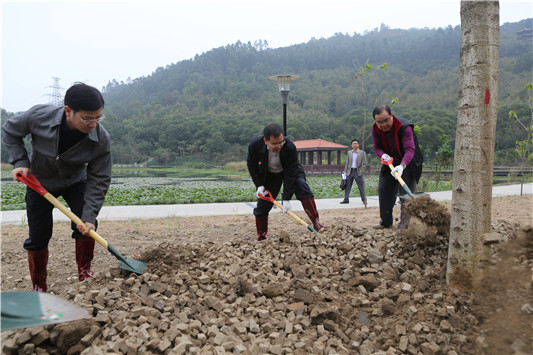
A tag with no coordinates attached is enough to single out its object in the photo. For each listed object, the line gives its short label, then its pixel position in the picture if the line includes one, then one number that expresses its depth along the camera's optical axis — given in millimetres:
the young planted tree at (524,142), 7255
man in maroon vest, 3716
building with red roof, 27656
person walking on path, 8195
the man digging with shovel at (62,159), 2334
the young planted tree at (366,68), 6840
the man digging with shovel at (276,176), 3966
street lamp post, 9023
